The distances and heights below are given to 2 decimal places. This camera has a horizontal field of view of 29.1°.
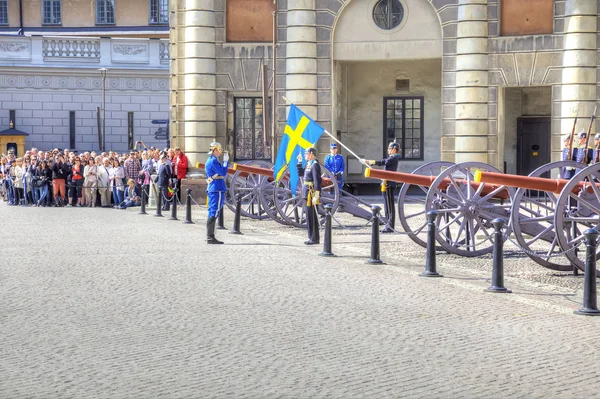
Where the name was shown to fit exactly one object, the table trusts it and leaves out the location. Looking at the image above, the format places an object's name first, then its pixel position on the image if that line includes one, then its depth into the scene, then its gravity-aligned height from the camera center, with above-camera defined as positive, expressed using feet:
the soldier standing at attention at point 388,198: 72.54 -5.63
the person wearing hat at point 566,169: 53.57 -2.79
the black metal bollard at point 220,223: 75.34 -7.49
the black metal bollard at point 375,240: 52.19 -5.93
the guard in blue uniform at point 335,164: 80.59 -3.85
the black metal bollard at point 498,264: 41.98 -5.65
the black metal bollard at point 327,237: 55.72 -6.19
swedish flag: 69.36 -1.72
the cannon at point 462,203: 54.19 -4.48
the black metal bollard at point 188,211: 80.38 -7.13
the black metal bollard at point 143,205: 96.17 -8.10
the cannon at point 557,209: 44.47 -4.14
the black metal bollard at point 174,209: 85.86 -7.51
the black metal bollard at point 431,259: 46.93 -6.10
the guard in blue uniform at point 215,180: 64.64 -4.02
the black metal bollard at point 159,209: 90.79 -7.90
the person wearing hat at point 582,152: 60.95 -2.33
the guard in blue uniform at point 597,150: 60.59 -2.15
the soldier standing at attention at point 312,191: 63.21 -4.58
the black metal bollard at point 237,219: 71.00 -6.77
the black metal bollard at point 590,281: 36.58 -5.47
